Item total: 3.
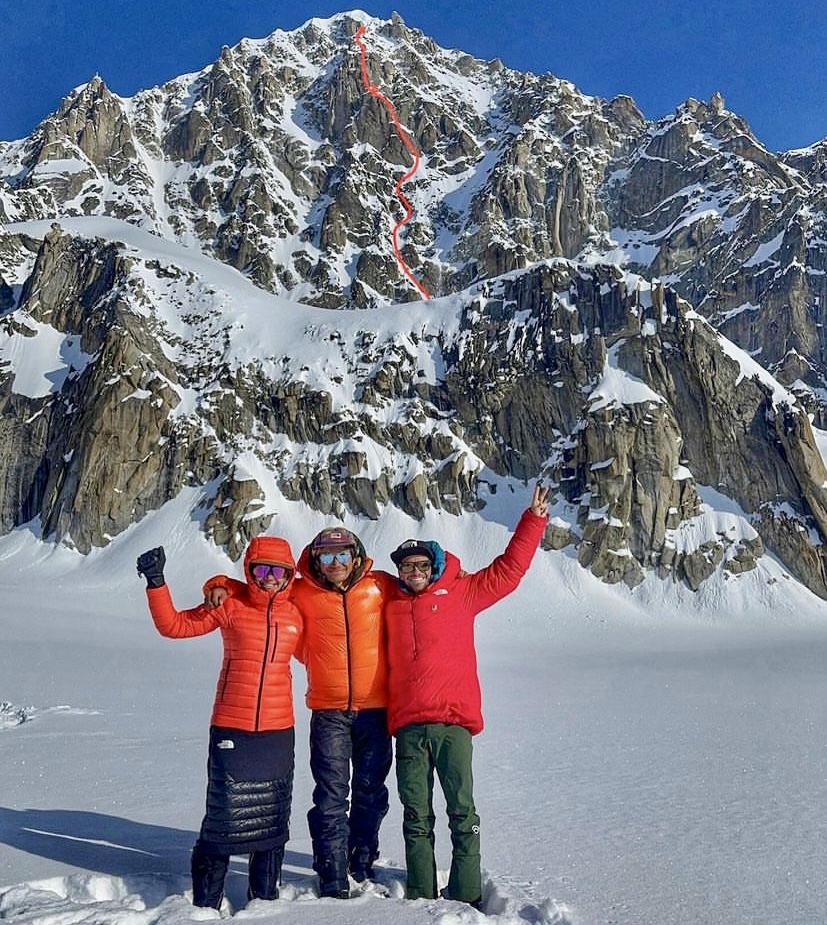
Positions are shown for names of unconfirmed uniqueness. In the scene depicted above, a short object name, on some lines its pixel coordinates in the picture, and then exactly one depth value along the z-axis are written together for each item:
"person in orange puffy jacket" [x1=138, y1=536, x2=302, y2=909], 4.02
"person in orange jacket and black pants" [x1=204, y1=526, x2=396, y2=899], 4.41
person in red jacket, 4.21
